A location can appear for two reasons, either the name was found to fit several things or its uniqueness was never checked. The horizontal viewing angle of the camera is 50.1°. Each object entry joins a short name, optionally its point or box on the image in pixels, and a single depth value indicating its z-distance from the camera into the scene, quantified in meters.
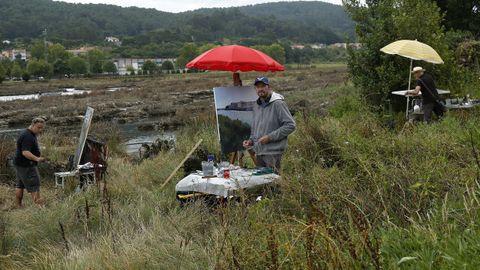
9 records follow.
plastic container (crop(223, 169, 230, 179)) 5.83
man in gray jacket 6.11
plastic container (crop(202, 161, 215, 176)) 5.98
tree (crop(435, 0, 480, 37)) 17.12
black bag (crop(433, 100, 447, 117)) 9.16
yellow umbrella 9.36
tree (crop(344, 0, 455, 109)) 11.45
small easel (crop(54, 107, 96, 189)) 8.52
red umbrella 7.48
